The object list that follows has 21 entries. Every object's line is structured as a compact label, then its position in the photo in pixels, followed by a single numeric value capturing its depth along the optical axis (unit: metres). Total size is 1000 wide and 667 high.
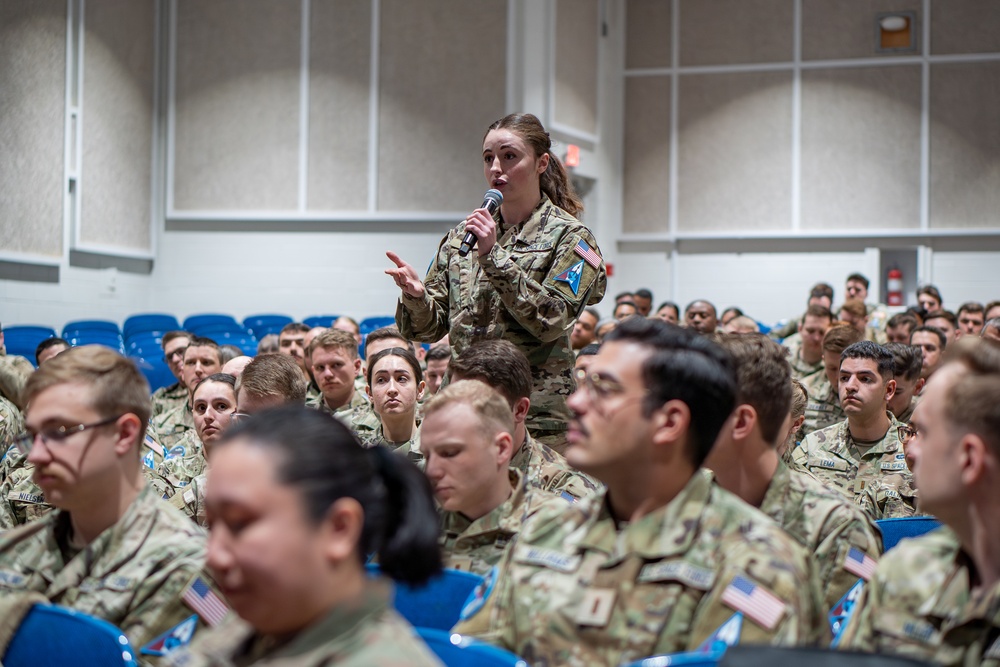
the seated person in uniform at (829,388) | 5.90
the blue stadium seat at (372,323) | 10.04
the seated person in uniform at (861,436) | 4.35
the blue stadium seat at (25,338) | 7.46
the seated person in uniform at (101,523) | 2.04
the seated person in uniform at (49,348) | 6.17
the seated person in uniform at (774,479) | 2.40
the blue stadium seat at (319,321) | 9.80
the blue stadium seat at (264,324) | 10.09
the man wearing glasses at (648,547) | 1.68
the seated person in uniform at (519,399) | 3.15
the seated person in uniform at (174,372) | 6.25
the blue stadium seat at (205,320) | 9.68
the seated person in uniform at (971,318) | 8.91
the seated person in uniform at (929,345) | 6.62
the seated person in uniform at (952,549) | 1.61
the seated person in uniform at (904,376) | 4.74
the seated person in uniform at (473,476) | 2.59
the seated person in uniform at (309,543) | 1.33
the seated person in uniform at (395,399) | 4.11
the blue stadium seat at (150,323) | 9.40
